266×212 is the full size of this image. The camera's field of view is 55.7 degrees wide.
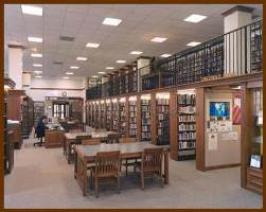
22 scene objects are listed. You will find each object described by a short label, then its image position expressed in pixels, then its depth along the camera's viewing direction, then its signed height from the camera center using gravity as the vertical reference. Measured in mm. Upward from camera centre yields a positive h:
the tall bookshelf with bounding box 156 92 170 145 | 9852 -331
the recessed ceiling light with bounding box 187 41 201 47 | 10260 +2811
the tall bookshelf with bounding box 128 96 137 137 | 11734 -348
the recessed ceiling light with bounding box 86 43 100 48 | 10570 +2785
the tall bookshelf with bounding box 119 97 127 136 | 12078 -235
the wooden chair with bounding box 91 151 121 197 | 4820 -1101
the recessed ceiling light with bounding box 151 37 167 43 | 9750 +2817
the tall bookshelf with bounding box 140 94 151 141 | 10680 -359
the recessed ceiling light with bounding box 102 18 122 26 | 7648 +2774
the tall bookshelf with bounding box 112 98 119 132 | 13469 -248
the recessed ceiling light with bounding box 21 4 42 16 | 6697 +2754
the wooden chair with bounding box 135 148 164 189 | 5249 -1101
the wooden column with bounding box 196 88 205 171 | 6688 -480
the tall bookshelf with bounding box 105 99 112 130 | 14878 -218
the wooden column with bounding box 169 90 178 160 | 7988 -443
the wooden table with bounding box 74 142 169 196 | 4872 -904
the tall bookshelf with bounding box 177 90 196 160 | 8234 -443
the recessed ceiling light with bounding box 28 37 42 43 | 9687 +2770
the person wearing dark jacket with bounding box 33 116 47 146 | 10891 -892
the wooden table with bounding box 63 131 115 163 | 7754 -961
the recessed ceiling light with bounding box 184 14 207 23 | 7375 +2783
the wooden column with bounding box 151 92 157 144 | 9383 -371
